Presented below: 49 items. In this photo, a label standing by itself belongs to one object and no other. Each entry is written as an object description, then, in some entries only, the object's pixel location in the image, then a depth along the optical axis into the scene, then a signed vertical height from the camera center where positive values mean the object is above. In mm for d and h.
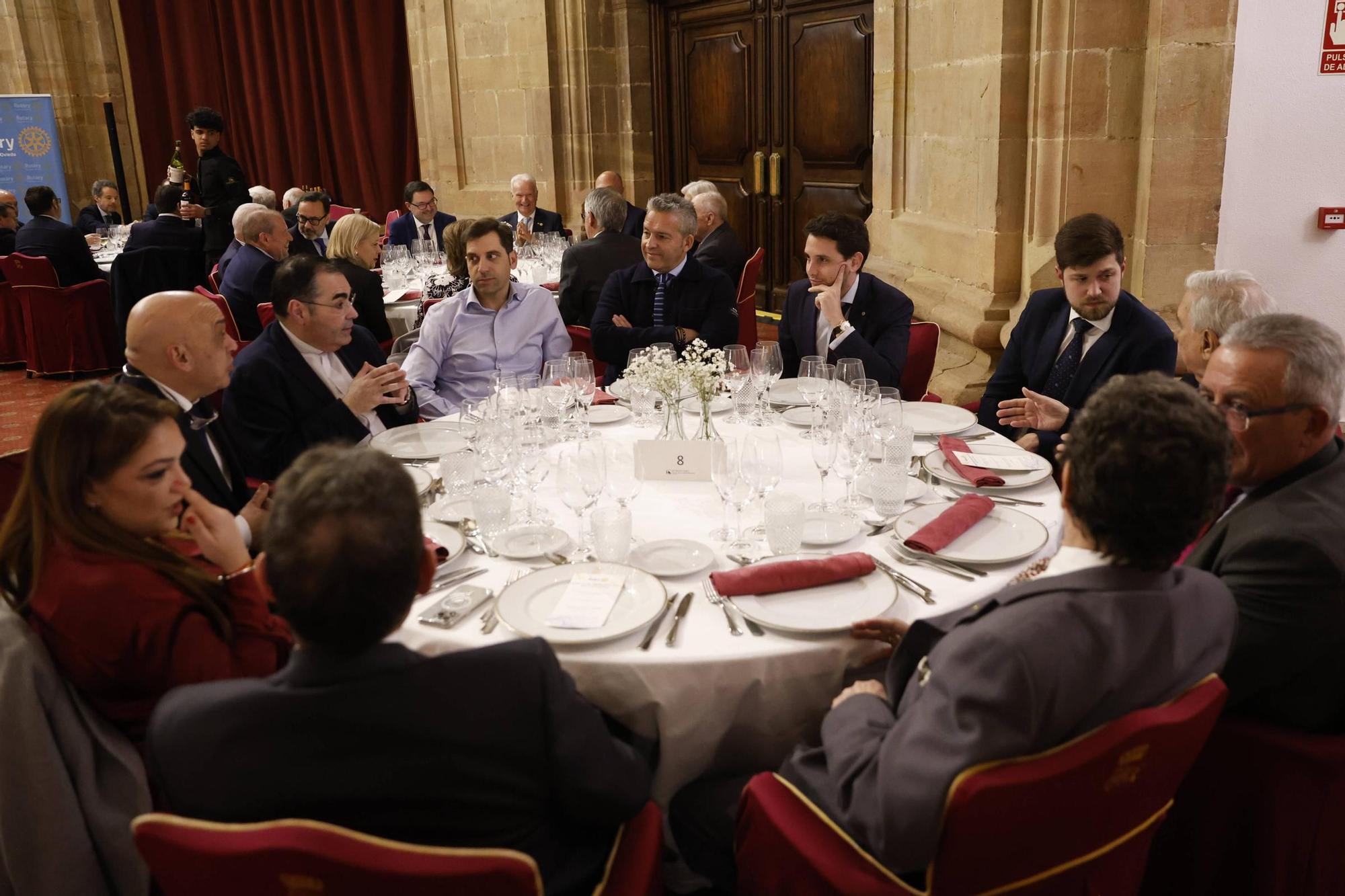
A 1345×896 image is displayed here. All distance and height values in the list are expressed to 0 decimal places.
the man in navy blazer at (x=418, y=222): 8062 -251
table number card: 2602 -713
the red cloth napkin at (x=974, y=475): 2541 -764
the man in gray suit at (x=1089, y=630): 1358 -640
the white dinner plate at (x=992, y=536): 2146 -804
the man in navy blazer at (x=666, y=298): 4516 -530
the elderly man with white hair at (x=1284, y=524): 1704 -630
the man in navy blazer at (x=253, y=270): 5766 -400
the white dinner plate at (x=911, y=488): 2424 -784
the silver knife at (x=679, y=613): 1883 -824
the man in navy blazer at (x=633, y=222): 7434 -293
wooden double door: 7512 +515
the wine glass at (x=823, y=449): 2532 -686
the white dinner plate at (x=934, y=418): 2984 -750
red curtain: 11172 +1272
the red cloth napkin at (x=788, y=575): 2008 -787
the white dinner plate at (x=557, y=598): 1874 -808
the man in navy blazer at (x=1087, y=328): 3254 -548
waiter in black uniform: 8039 +94
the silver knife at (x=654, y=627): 1866 -829
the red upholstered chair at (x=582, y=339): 4867 -737
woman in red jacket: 1663 -593
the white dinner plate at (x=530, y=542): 2244 -790
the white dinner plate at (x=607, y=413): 3221 -730
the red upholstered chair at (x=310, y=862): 1142 -758
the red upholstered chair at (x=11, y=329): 8391 -995
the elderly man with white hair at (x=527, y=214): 8055 -221
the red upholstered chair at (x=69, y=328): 7828 -948
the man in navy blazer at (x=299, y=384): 3162 -582
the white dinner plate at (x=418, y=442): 2889 -729
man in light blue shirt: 4062 -577
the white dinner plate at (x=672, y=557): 2148 -803
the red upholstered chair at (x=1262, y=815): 1729 -1153
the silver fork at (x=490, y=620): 1930 -820
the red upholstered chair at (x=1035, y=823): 1326 -930
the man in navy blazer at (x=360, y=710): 1292 -662
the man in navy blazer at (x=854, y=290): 3914 -449
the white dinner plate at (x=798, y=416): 3109 -739
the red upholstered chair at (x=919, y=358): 4012 -740
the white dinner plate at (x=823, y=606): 1896 -821
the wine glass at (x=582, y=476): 2256 -641
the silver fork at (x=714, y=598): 1989 -824
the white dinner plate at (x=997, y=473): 2562 -779
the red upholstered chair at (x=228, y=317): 5051 -587
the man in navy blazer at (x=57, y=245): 7684 -289
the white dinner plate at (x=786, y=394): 3379 -733
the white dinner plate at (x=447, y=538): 2258 -781
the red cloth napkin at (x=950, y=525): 2176 -774
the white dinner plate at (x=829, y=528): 2254 -792
